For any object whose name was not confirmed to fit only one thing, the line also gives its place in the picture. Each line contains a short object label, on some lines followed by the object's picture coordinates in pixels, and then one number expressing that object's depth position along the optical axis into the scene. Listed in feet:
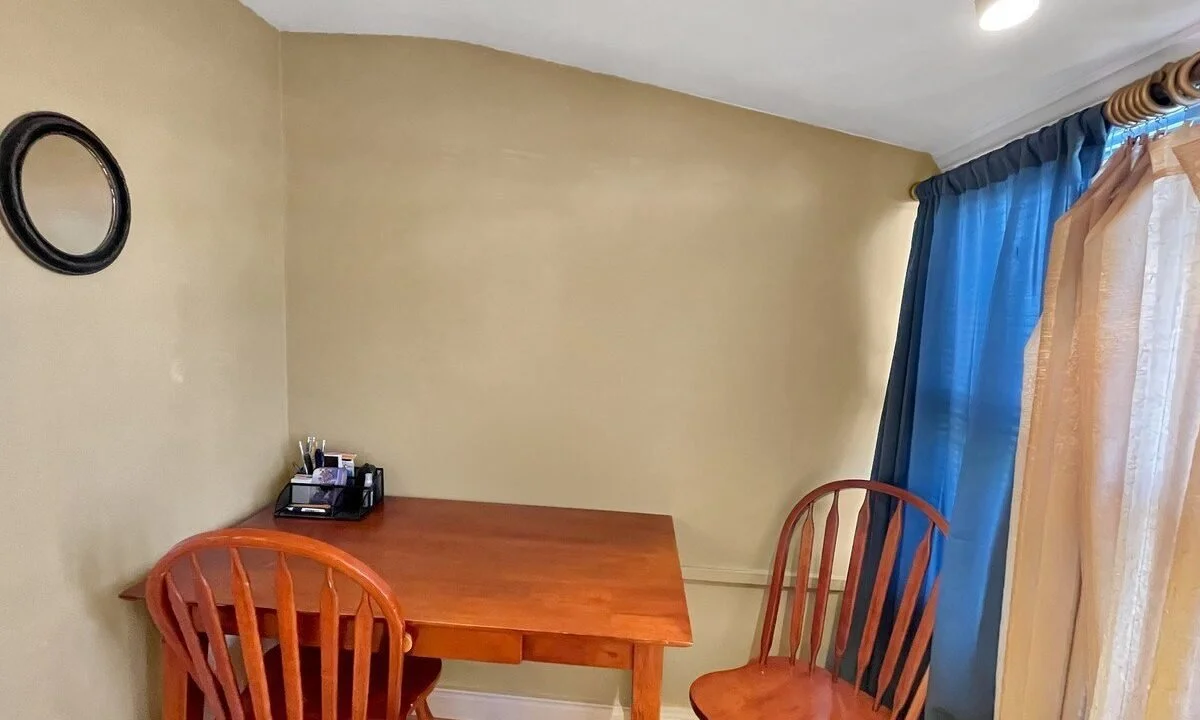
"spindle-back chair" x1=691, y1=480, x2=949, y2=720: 5.80
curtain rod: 3.50
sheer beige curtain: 3.29
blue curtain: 4.72
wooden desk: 4.86
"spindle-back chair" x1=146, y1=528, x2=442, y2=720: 4.19
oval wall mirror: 4.22
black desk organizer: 6.75
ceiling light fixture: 3.43
